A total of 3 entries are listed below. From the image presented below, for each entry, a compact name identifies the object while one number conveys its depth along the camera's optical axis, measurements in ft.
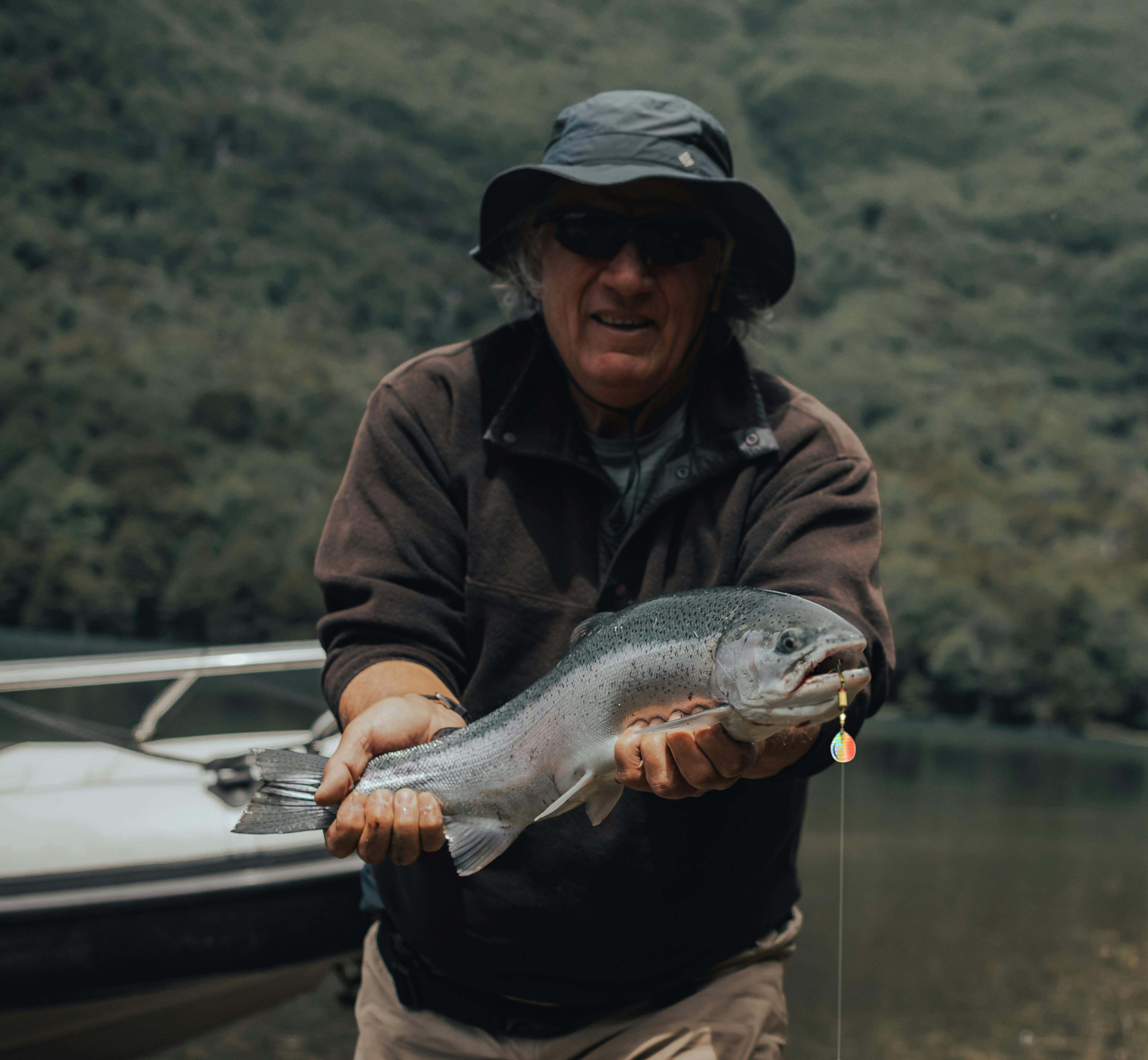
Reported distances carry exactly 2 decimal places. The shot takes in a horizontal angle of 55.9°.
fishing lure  6.00
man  7.19
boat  14.67
